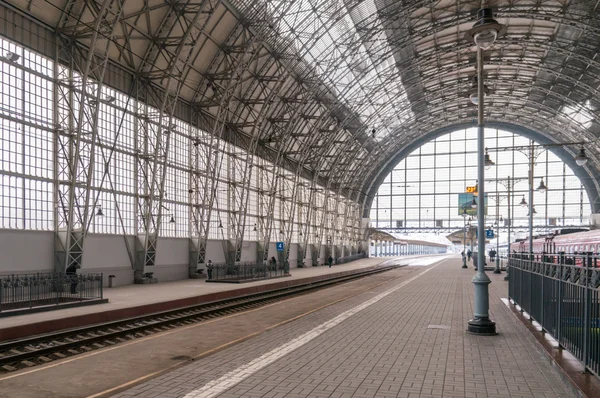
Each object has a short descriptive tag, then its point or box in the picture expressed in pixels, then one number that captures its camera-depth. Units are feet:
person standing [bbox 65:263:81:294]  86.82
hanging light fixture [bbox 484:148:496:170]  85.53
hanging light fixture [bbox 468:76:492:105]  55.02
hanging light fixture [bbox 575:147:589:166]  74.95
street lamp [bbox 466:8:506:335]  42.27
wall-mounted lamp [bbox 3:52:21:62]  81.35
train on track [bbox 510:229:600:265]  105.50
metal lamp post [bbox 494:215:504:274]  156.04
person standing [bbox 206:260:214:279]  122.22
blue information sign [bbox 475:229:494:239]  156.56
